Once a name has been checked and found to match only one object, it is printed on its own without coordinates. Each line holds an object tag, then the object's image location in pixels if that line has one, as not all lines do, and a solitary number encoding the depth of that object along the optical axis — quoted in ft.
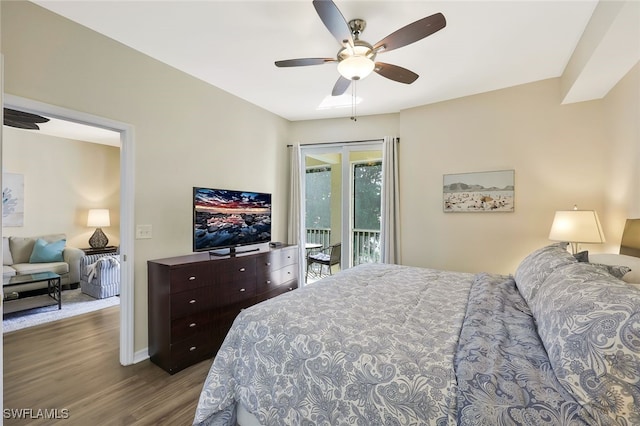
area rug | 11.16
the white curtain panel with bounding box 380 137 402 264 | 12.98
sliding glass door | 14.01
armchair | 14.12
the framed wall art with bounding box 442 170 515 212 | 10.78
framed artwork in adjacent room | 15.23
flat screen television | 9.42
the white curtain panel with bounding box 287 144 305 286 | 14.71
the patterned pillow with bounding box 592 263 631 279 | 4.95
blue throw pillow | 15.17
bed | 2.87
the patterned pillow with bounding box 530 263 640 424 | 2.68
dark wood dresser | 8.18
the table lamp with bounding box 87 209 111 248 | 18.24
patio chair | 14.46
